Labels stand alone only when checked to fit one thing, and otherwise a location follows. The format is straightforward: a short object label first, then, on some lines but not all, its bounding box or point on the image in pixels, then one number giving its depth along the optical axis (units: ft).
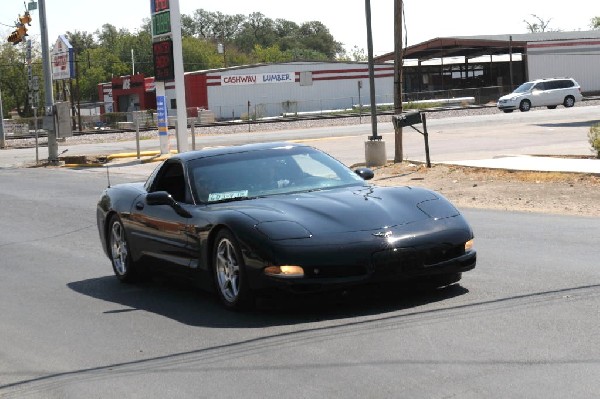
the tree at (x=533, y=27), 499.92
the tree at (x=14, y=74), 348.18
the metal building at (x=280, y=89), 271.28
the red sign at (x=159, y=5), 113.19
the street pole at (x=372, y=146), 81.56
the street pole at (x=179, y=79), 110.52
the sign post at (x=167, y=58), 111.75
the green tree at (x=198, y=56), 488.02
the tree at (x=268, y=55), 517.14
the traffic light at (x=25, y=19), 128.37
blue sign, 116.98
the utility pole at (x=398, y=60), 79.66
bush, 68.89
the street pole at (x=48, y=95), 117.19
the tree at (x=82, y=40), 544.21
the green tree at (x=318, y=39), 627.05
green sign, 113.29
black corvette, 24.59
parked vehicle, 185.37
